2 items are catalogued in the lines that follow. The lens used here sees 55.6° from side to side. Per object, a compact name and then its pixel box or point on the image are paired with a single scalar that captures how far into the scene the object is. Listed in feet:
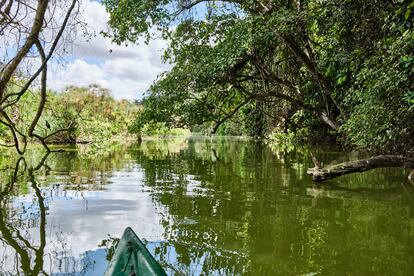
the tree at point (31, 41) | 11.80
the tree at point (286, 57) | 21.07
